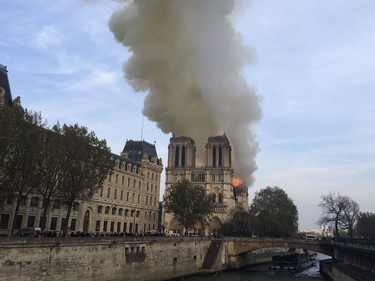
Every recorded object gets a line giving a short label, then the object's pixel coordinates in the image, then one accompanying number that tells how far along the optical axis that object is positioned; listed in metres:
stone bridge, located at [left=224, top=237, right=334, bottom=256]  83.52
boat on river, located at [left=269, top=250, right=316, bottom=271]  91.28
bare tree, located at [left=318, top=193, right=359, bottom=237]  108.94
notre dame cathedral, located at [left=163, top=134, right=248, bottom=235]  141.88
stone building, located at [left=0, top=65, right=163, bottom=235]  65.62
